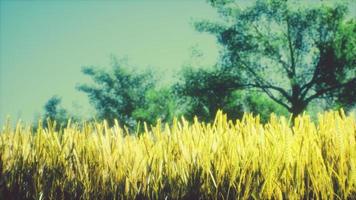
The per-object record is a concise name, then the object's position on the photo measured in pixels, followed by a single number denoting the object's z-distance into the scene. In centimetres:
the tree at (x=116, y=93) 4856
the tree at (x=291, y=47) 2736
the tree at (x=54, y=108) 5778
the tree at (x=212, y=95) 3022
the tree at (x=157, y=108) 4234
